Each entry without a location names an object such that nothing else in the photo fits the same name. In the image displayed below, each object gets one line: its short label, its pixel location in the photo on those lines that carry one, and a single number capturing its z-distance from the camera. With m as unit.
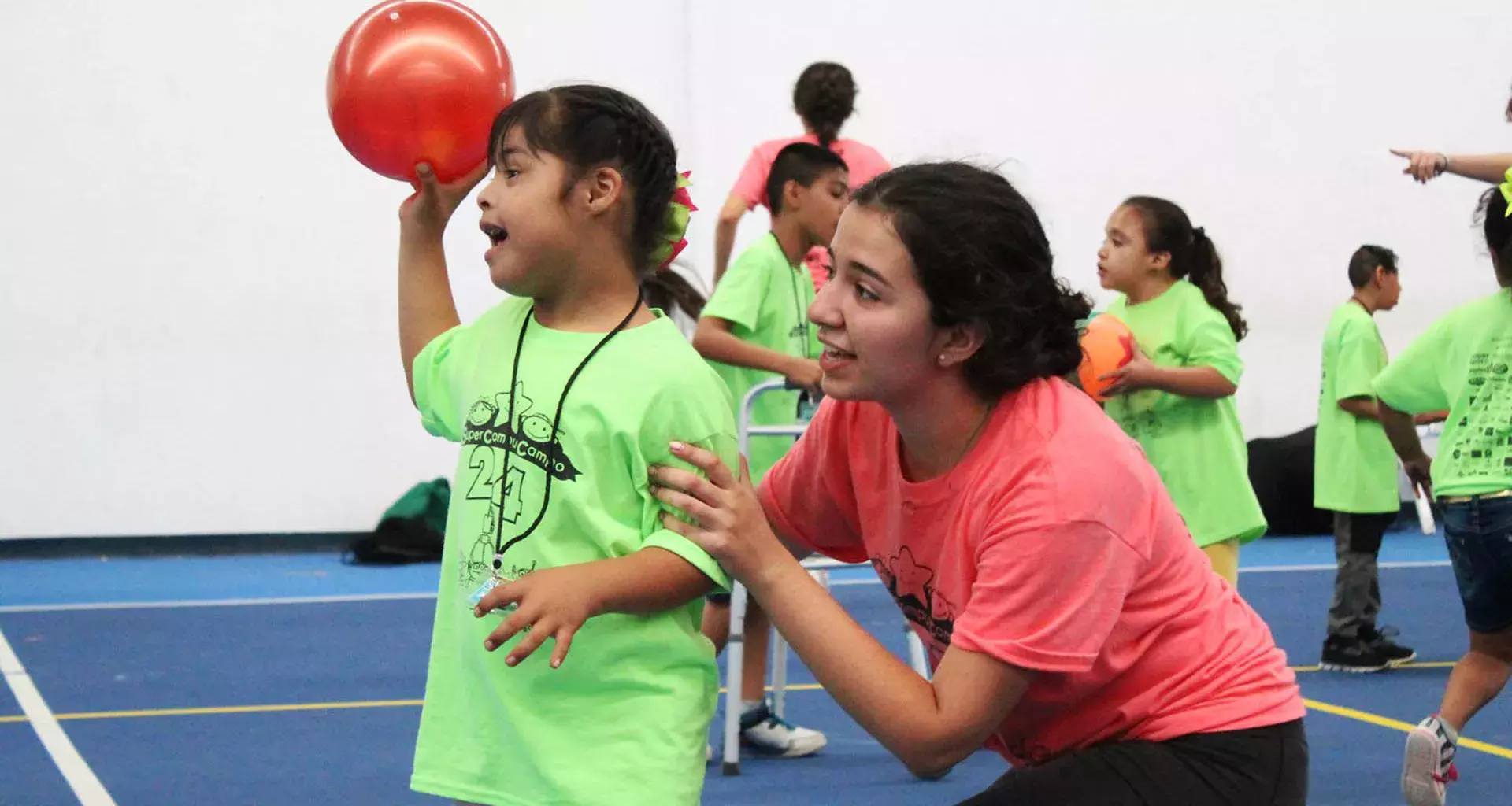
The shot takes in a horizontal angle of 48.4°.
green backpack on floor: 8.52
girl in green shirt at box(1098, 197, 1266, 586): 4.69
